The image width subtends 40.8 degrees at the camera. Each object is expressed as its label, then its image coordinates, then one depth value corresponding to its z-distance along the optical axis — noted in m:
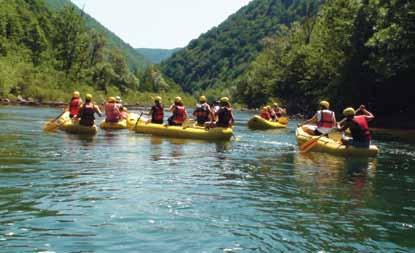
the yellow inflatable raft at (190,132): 20.64
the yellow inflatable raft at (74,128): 21.31
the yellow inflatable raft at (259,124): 31.28
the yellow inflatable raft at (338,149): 16.69
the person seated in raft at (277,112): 34.73
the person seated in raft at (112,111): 24.36
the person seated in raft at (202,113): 22.30
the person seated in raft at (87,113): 21.31
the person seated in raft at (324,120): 18.98
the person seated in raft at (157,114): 23.28
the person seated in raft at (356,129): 16.45
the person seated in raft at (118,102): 25.64
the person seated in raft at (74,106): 23.70
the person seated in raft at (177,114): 22.31
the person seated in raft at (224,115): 20.56
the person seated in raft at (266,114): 34.08
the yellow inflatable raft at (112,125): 24.89
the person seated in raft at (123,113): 25.84
